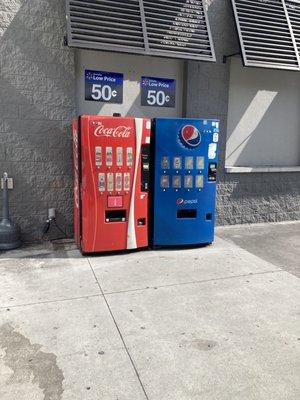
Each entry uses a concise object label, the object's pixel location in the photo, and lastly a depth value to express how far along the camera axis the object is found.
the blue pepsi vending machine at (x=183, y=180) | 5.23
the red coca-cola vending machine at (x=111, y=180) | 4.86
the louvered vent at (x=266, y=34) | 6.09
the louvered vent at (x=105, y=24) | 5.11
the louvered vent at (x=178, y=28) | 5.56
